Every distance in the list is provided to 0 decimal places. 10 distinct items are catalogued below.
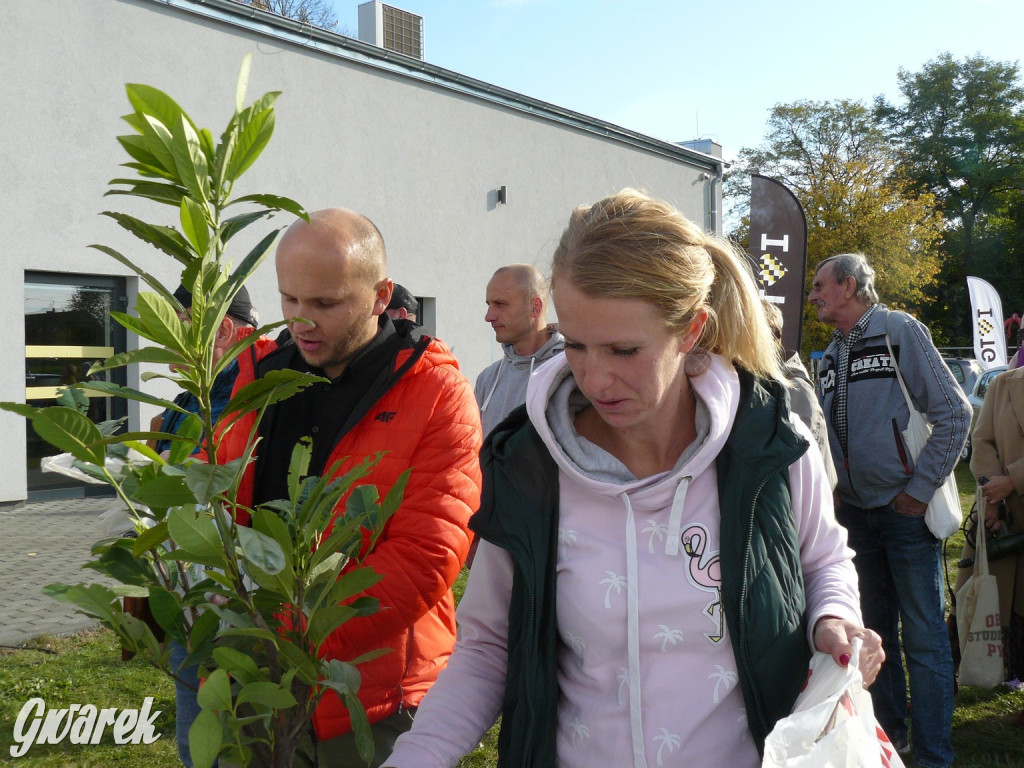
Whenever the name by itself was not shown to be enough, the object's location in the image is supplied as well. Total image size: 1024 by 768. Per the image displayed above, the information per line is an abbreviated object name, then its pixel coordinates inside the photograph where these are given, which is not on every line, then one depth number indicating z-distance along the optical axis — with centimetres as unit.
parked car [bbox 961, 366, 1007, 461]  1505
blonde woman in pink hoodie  155
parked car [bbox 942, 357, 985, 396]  1789
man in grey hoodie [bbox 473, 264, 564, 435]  464
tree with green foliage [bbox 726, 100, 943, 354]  3091
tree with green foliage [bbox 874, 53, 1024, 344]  4022
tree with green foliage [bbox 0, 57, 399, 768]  108
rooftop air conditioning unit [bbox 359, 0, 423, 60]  1614
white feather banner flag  1964
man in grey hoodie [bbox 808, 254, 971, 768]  389
